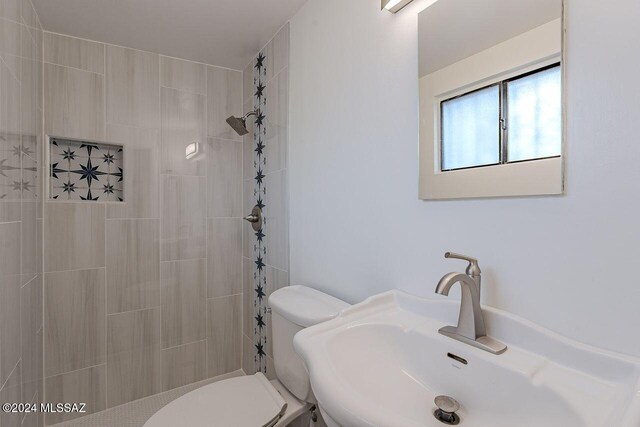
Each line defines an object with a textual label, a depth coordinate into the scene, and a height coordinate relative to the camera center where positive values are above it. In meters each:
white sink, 0.58 -0.35
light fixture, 1.03 +0.66
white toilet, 1.18 -0.77
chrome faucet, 0.76 -0.26
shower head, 1.94 +0.52
